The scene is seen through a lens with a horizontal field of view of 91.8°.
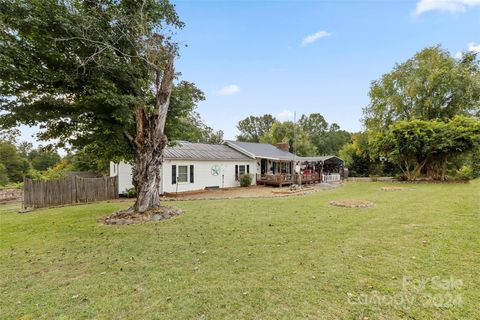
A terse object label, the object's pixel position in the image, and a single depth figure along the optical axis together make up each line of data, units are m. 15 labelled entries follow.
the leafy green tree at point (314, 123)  61.09
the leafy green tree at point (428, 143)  18.70
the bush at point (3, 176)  35.12
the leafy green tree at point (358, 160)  28.98
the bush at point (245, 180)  20.03
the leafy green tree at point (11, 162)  38.75
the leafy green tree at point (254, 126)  59.38
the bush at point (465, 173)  24.08
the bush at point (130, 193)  14.10
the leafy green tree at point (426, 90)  24.33
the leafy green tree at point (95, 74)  6.00
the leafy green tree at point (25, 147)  52.56
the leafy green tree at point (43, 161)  50.34
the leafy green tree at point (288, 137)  42.28
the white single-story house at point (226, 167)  15.87
